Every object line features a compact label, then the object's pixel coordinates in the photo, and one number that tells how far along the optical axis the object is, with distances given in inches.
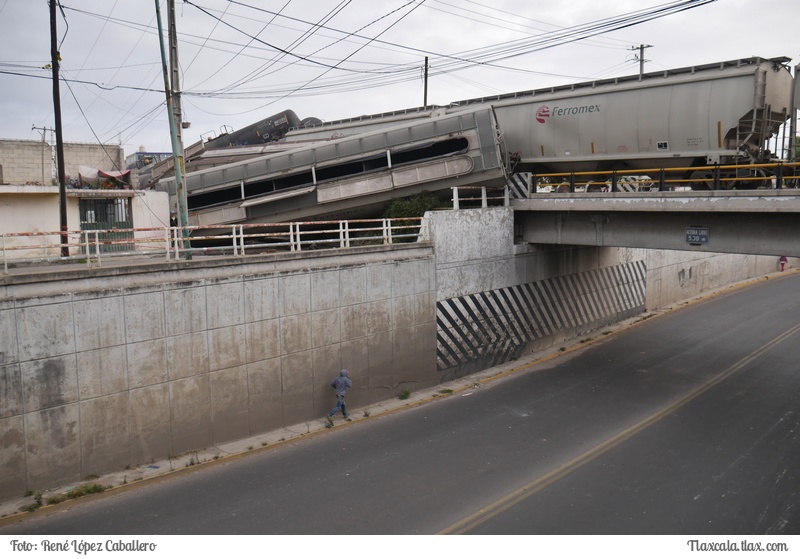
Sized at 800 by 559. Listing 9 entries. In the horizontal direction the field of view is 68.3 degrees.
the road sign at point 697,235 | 609.0
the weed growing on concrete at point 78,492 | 387.7
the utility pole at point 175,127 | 557.2
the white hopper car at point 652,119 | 647.8
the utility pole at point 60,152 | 598.2
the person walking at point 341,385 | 538.1
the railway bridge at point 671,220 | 546.0
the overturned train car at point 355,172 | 755.4
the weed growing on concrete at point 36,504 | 375.9
